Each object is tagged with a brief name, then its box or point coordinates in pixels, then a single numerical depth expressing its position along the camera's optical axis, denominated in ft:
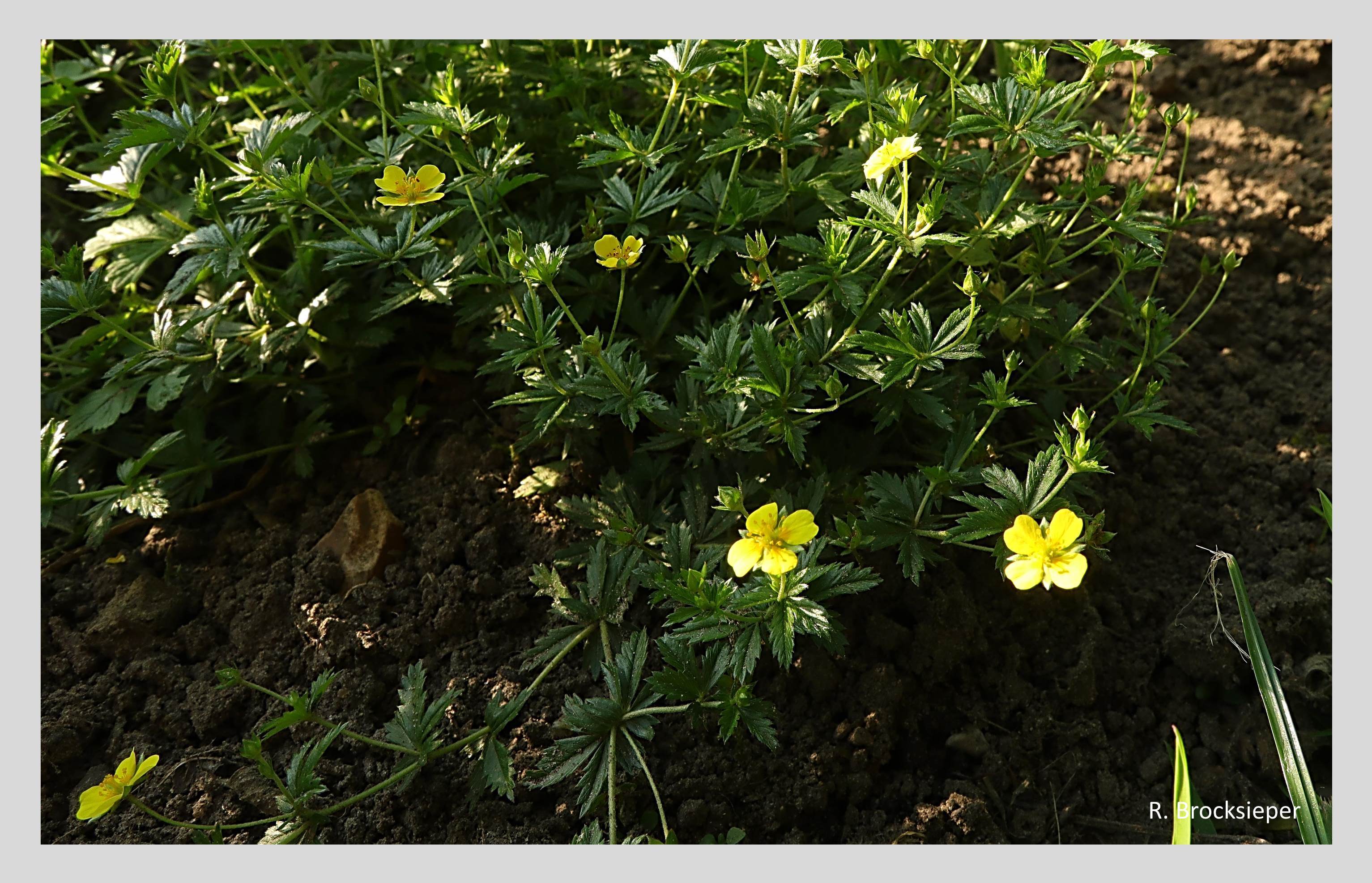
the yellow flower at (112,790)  1.10
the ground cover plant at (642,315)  1.12
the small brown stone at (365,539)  1.26
